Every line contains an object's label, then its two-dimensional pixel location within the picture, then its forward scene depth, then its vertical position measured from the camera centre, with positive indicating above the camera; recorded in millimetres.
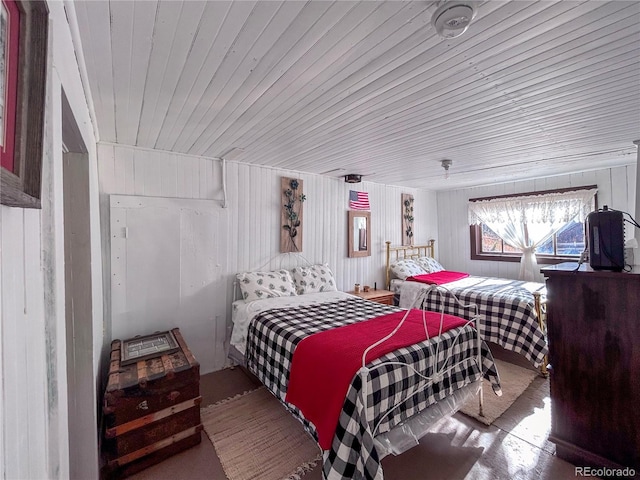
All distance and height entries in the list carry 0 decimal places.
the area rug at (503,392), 2371 -1462
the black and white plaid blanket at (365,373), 1494 -919
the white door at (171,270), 2666 -273
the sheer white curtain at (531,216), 4066 +280
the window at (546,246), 4180 -188
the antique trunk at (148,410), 1788 -1104
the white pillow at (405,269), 4539 -505
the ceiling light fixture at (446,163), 3307 +853
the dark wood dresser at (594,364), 1631 -800
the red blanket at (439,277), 4172 -621
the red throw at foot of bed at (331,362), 1624 -768
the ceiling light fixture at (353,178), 4098 +869
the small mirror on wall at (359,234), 4383 +72
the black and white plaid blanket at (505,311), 2918 -866
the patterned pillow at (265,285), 3158 -498
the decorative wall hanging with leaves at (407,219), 5121 +330
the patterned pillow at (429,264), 4885 -475
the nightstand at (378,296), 3986 -812
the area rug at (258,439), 1855 -1455
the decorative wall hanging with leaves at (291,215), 3701 +327
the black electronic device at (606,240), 1709 -47
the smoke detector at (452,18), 1077 +839
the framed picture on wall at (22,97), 465 +267
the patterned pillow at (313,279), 3578 -504
